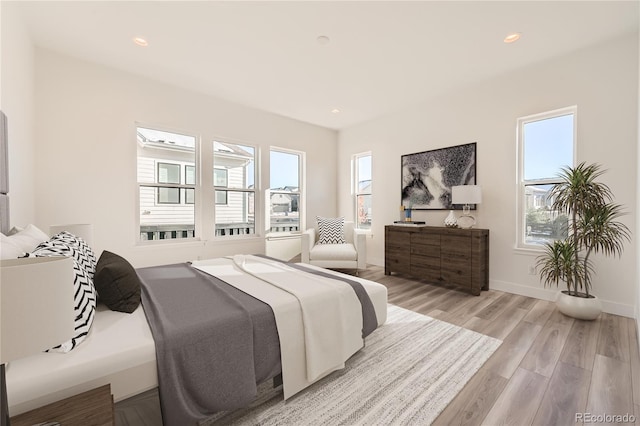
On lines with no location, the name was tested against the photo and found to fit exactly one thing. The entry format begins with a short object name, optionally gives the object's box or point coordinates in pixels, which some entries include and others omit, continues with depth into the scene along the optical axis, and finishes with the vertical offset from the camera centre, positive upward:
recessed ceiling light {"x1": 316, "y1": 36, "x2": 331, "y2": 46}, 2.54 +1.70
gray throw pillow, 1.43 -0.44
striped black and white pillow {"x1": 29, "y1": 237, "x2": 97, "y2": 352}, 1.09 -0.37
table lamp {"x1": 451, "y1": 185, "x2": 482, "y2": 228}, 3.33 +0.16
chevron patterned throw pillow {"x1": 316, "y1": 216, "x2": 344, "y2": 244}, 4.47 -0.37
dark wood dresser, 3.24 -0.62
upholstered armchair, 3.98 -0.70
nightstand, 0.81 -0.66
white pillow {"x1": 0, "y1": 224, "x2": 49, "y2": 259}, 1.18 -0.18
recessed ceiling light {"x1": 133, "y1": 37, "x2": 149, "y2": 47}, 2.60 +1.72
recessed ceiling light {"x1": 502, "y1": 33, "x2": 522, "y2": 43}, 2.51 +1.71
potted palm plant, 2.42 -0.25
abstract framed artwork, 3.67 +0.54
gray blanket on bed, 1.14 -0.69
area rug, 1.39 -1.10
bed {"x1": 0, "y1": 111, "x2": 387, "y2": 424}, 0.95 -0.60
